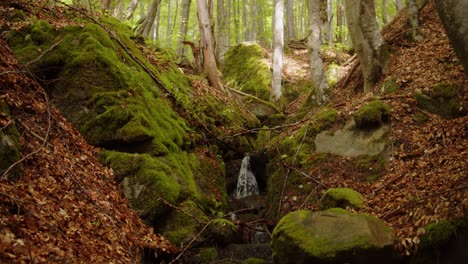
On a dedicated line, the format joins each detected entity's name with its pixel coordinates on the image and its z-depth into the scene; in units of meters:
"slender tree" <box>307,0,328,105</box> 10.92
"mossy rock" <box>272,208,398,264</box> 4.51
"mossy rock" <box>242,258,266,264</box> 6.09
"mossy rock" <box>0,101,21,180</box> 4.32
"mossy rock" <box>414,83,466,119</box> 6.76
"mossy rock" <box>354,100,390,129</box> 7.65
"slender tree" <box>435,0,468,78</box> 4.27
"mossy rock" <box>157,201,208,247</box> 6.24
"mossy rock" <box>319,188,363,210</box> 6.02
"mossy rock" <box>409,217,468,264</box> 4.05
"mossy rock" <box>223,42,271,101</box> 18.05
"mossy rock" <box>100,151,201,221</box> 6.37
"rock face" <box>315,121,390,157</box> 7.46
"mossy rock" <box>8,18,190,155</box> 7.28
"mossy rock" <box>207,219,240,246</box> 6.69
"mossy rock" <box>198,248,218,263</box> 6.11
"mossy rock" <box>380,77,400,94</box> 8.52
